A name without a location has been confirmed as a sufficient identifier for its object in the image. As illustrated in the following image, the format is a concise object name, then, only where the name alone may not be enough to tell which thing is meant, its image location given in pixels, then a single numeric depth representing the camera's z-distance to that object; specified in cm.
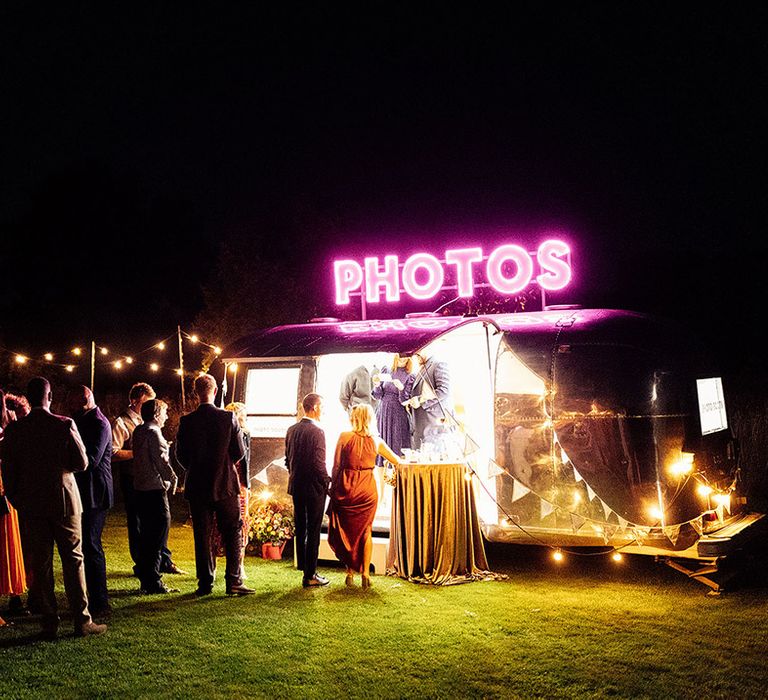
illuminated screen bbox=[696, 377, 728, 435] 841
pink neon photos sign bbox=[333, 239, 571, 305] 1113
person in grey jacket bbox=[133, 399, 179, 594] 797
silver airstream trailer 802
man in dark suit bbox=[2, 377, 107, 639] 621
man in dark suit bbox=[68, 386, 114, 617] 694
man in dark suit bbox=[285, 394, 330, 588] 802
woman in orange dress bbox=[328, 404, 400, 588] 811
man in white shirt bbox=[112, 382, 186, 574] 822
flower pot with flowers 973
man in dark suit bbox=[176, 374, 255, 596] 748
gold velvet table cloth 820
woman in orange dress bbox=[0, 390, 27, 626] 704
